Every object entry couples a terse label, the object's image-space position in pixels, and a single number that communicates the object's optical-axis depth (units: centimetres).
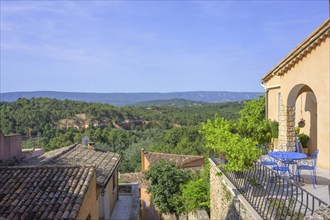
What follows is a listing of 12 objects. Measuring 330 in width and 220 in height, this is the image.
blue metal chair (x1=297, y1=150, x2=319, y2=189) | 786
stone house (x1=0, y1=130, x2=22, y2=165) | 1059
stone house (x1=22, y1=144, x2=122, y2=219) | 1115
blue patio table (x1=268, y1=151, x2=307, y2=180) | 799
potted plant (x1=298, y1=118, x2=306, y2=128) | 1233
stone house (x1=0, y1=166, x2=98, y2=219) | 671
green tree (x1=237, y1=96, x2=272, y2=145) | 1166
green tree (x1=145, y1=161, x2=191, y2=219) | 1797
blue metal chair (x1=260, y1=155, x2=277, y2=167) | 876
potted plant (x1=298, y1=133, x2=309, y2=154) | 1198
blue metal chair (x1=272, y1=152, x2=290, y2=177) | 801
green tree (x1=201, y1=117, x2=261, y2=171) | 760
